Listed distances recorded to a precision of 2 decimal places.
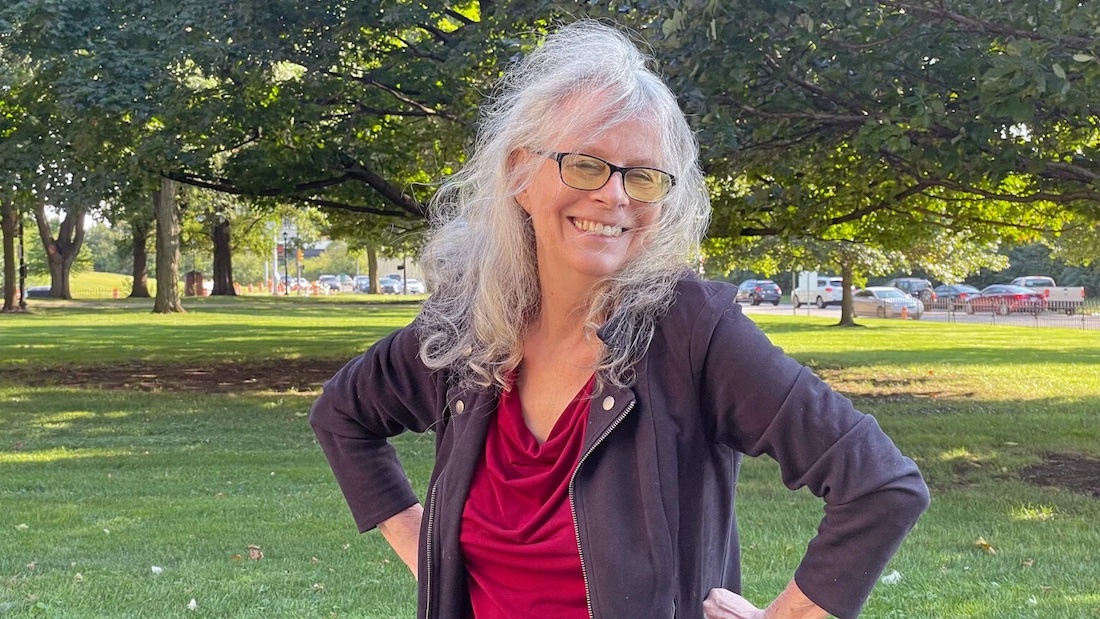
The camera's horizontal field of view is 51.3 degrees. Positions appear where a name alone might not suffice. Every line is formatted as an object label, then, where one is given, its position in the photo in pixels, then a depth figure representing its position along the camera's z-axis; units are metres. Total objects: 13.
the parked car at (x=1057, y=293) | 38.84
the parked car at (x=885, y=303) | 42.06
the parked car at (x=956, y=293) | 47.12
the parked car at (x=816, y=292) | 50.94
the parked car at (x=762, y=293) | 55.41
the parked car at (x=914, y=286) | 52.57
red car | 39.94
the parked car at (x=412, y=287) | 80.36
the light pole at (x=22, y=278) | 37.59
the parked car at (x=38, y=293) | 56.70
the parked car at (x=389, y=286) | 81.62
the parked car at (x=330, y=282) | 83.98
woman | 1.71
